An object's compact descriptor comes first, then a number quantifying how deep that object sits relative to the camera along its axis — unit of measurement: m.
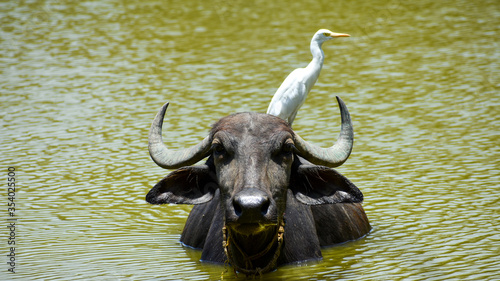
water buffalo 10.58
